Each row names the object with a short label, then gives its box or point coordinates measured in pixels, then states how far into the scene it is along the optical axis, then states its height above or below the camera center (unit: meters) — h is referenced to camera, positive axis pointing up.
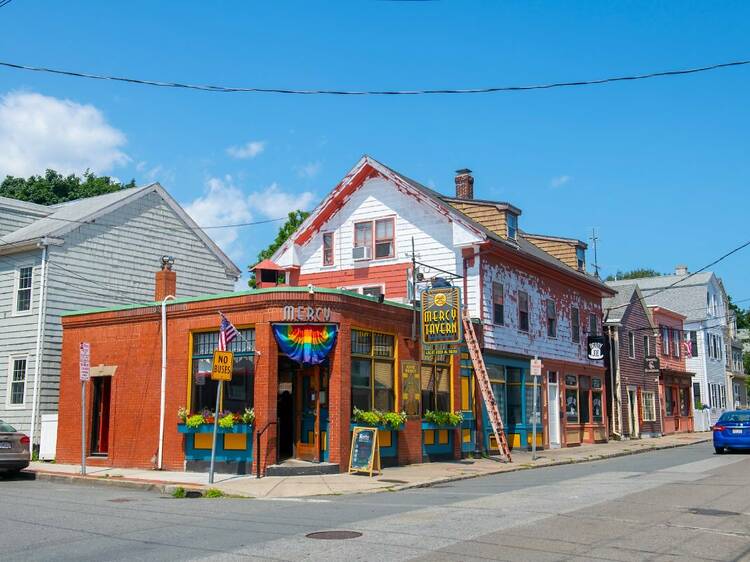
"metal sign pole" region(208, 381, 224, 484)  16.70 -1.15
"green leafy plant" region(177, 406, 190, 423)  19.66 -0.34
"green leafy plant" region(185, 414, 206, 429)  19.27 -0.50
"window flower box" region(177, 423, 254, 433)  18.61 -0.68
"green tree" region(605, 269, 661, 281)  93.62 +14.75
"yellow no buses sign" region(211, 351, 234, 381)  16.77 +0.72
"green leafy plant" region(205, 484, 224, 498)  15.51 -1.82
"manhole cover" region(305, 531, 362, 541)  9.75 -1.68
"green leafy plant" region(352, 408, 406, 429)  19.62 -0.45
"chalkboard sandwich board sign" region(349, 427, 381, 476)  18.55 -1.19
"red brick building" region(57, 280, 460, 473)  18.89 +0.51
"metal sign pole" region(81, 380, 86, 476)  18.19 -0.87
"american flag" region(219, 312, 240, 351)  17.77 +1.52
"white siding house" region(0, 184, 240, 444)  25.34 +4.67
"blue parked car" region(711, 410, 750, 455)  25.35 -1.08
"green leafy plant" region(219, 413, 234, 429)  18.67 -0.50
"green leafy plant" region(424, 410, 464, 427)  22.09 -0.51
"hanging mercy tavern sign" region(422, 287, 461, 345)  21.39 +2.27
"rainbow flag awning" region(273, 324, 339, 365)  18.88 +1.39
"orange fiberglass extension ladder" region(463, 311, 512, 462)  23.77 +0.55
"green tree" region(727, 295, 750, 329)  78.91 +8.20
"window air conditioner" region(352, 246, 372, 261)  27.39 +5.04
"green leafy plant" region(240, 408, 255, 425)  18.55 -0.40
